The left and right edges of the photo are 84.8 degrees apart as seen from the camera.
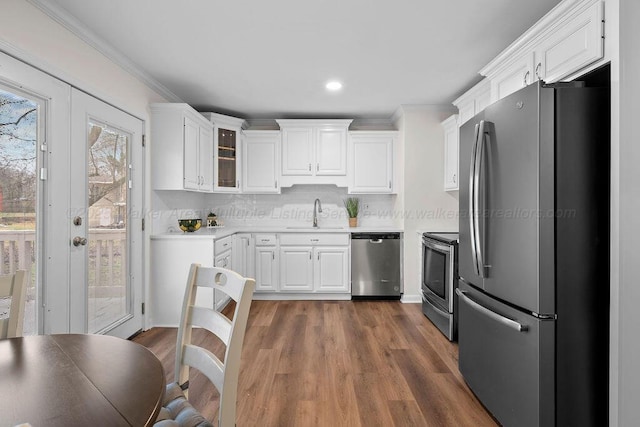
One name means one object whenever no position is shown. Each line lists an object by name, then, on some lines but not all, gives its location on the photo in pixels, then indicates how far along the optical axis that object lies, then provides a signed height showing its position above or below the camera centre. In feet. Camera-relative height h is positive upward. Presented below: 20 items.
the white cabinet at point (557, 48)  5.49 +3.06
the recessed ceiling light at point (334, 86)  11.54 +4.24
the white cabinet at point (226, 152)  14.48 +2.52
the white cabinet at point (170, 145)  11.52 +2.19
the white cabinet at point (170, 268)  11.28 -1.85
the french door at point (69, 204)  6.35 +0.15
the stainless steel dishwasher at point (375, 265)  14.43 -2.19
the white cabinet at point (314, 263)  14.61 -2.16
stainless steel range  10.33 -2.17
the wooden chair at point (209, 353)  3.58 -1.60
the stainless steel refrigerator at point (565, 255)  5.09 -0.63
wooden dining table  2.41 -1.40
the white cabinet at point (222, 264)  11.90 -1.89
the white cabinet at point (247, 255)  14.57 -1.83
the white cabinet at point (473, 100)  10.65 +3.69
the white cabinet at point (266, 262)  14.66 -2.13
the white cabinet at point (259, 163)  15.55 +2.15
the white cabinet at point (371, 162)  15.28 +2.18
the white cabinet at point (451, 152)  12.86 +2.30
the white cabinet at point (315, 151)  15.33 +2.66
